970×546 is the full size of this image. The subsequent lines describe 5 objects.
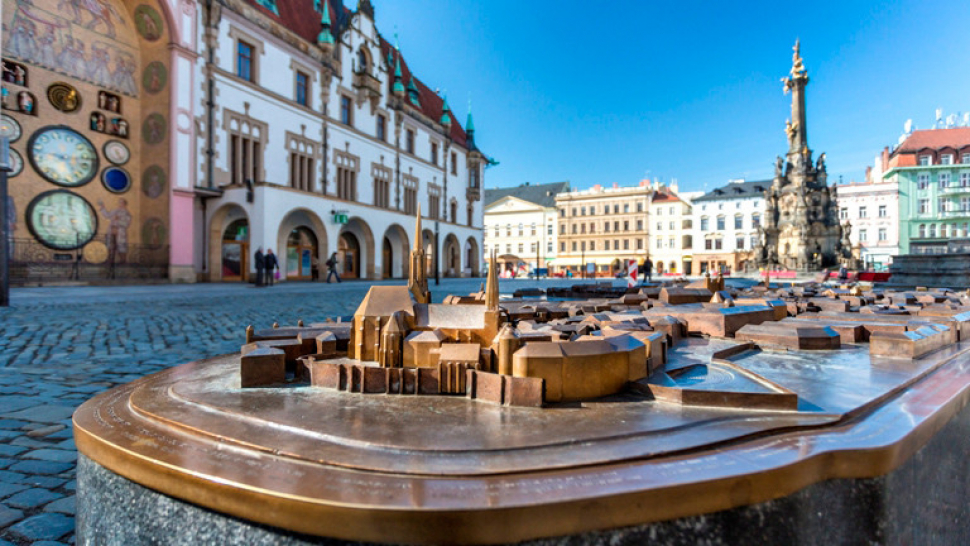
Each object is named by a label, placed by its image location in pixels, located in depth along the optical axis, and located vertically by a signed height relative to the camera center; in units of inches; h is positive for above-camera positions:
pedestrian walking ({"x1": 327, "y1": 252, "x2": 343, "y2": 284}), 869.2 +15.6
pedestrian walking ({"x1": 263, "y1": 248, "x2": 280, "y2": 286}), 706.2 +12.7
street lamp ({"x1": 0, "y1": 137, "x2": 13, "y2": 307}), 352.5 +26.4
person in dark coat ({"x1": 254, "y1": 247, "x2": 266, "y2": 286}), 689.6 +11.2
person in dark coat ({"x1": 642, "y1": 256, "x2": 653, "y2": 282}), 926.5 +13.3
